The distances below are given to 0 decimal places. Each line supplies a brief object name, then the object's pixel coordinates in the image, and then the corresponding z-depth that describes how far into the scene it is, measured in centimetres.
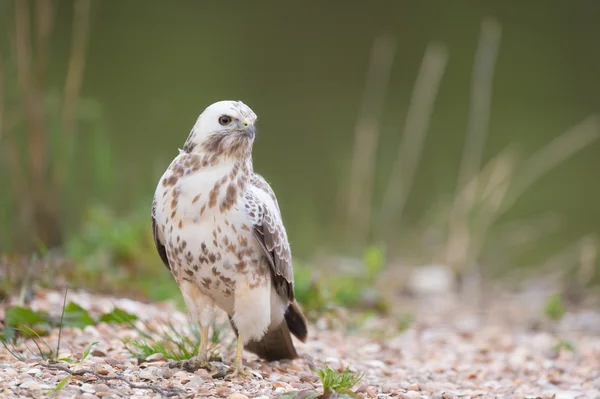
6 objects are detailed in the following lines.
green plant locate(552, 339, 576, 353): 1084
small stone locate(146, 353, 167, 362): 816
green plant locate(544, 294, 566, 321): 1191
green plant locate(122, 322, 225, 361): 823
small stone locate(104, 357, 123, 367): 791
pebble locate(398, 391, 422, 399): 794
